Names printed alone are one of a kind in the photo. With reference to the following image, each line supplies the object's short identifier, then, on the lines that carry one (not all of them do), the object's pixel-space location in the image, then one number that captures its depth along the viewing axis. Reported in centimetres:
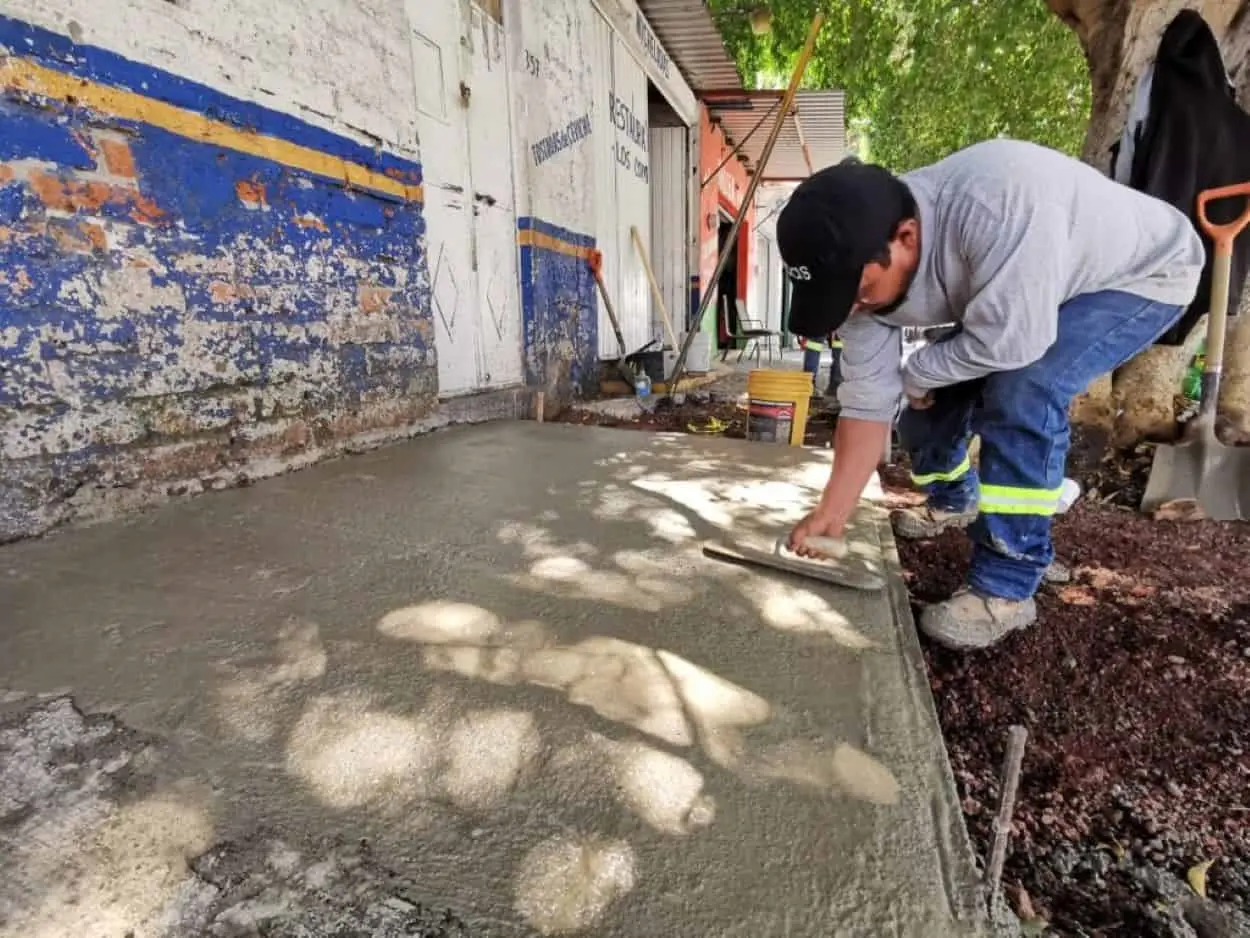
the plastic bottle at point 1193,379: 400
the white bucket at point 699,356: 759
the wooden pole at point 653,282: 717
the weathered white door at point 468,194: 353
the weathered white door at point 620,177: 596
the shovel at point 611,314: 570
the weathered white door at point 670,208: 870
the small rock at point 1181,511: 272
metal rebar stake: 82
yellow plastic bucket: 351
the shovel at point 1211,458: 263
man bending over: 140
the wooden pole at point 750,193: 497
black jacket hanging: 270
